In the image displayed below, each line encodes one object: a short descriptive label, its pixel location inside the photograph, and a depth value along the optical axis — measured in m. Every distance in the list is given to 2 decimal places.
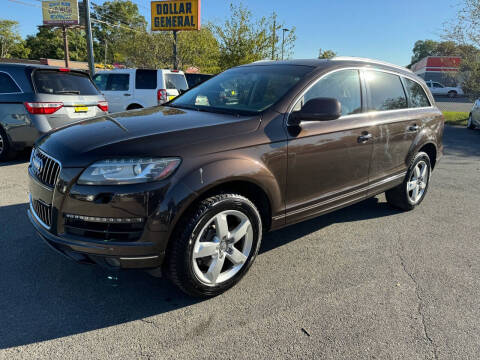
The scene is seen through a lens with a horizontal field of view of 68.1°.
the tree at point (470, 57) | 15.19
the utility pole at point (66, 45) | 39.12
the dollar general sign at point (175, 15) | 21.27
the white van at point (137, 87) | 10.60
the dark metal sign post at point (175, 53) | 21.05
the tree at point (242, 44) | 21.28
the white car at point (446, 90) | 40.25
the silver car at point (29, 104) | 6.02
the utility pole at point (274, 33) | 21.86
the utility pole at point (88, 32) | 15.07
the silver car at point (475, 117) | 12.49
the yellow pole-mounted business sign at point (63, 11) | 37.06
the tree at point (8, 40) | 53.19
